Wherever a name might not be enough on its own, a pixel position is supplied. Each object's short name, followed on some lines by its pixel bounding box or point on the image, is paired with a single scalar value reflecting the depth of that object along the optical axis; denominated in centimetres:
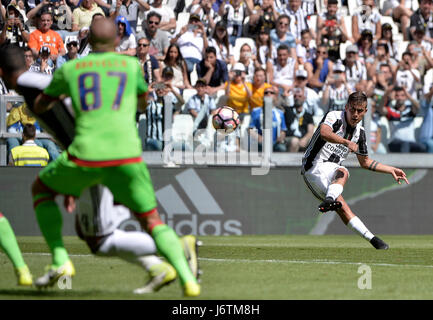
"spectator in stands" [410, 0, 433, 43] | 2167
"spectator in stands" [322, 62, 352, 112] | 1767
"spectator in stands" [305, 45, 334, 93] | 1902
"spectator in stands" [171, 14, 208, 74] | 1912
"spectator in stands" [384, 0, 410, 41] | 2203
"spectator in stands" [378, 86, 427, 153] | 1779
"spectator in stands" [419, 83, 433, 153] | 1792
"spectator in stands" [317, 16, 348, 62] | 2041
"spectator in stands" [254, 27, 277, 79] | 1958
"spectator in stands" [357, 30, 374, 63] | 2066
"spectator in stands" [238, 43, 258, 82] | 1914
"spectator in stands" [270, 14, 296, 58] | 2019
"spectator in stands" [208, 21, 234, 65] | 1973
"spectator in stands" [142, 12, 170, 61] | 1923
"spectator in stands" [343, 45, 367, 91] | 1912
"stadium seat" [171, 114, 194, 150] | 1700
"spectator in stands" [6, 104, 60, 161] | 1683
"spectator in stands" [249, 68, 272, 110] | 1764
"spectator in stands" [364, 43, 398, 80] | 1977
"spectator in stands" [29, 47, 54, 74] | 1741
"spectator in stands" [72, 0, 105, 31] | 1928
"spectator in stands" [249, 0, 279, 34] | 2048
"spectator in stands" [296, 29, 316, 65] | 2002
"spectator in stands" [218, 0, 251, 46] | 2056
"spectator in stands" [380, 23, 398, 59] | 2105
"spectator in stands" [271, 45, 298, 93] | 1917
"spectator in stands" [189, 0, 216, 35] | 2034
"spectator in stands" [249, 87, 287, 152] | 1734
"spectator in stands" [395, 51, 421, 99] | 1920
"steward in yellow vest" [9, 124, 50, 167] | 1683
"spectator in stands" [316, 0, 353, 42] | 2103
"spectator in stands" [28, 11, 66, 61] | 1828
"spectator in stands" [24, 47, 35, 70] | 1739
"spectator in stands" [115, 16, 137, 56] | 1869
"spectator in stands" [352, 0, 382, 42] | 2124
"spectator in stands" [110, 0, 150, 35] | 1969
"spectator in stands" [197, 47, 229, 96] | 1852
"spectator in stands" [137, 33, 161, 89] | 1783
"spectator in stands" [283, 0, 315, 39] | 2086
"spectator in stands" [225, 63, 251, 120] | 1753
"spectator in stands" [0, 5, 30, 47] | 1862
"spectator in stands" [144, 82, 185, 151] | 1697
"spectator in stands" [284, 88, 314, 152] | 1747
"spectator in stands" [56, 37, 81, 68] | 1811
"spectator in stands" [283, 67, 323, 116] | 1753
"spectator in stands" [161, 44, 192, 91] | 1831
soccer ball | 1680
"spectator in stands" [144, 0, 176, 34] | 1983
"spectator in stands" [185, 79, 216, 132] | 1709
